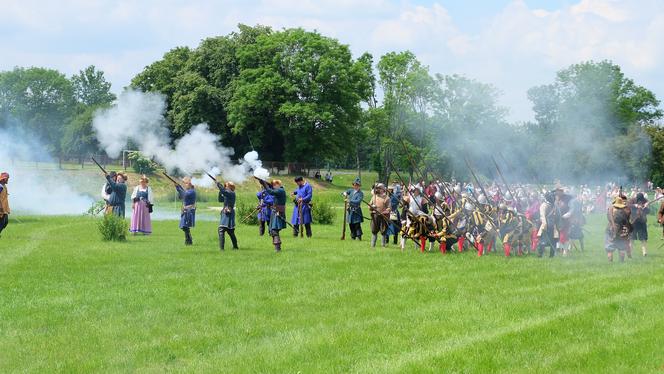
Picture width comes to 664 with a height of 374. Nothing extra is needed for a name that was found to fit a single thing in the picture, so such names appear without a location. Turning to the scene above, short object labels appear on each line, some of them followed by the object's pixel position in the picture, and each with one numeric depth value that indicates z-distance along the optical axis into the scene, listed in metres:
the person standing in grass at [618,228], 20.00
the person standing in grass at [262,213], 26.97
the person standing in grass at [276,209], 21.53
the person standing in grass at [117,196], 27.62
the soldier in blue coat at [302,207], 27.03
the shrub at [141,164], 47.78
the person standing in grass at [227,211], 21.23
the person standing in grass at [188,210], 22.80
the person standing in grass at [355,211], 26.00
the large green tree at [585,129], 57.50
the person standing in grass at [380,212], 23.48
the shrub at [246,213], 32.29
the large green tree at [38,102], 75.31
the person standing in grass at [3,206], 22.94
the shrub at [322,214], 33.72
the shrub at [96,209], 34.84
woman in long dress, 27.02
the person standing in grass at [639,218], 22.79
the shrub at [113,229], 23.91
